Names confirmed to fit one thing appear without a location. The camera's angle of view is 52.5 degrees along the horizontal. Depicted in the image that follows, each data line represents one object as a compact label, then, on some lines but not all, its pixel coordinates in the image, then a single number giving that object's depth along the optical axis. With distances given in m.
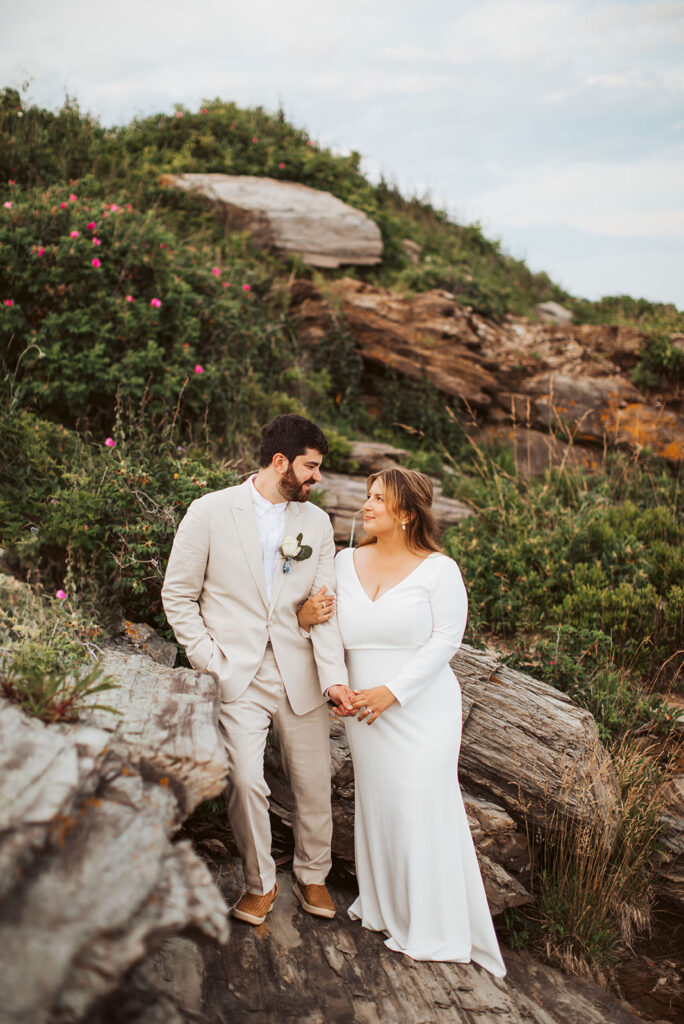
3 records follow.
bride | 3.68
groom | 3.56
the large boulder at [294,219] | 10.43
